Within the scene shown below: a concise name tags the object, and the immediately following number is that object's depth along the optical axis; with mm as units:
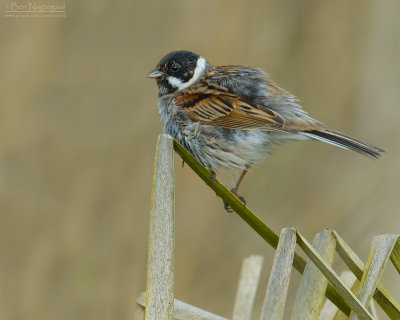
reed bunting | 7488
